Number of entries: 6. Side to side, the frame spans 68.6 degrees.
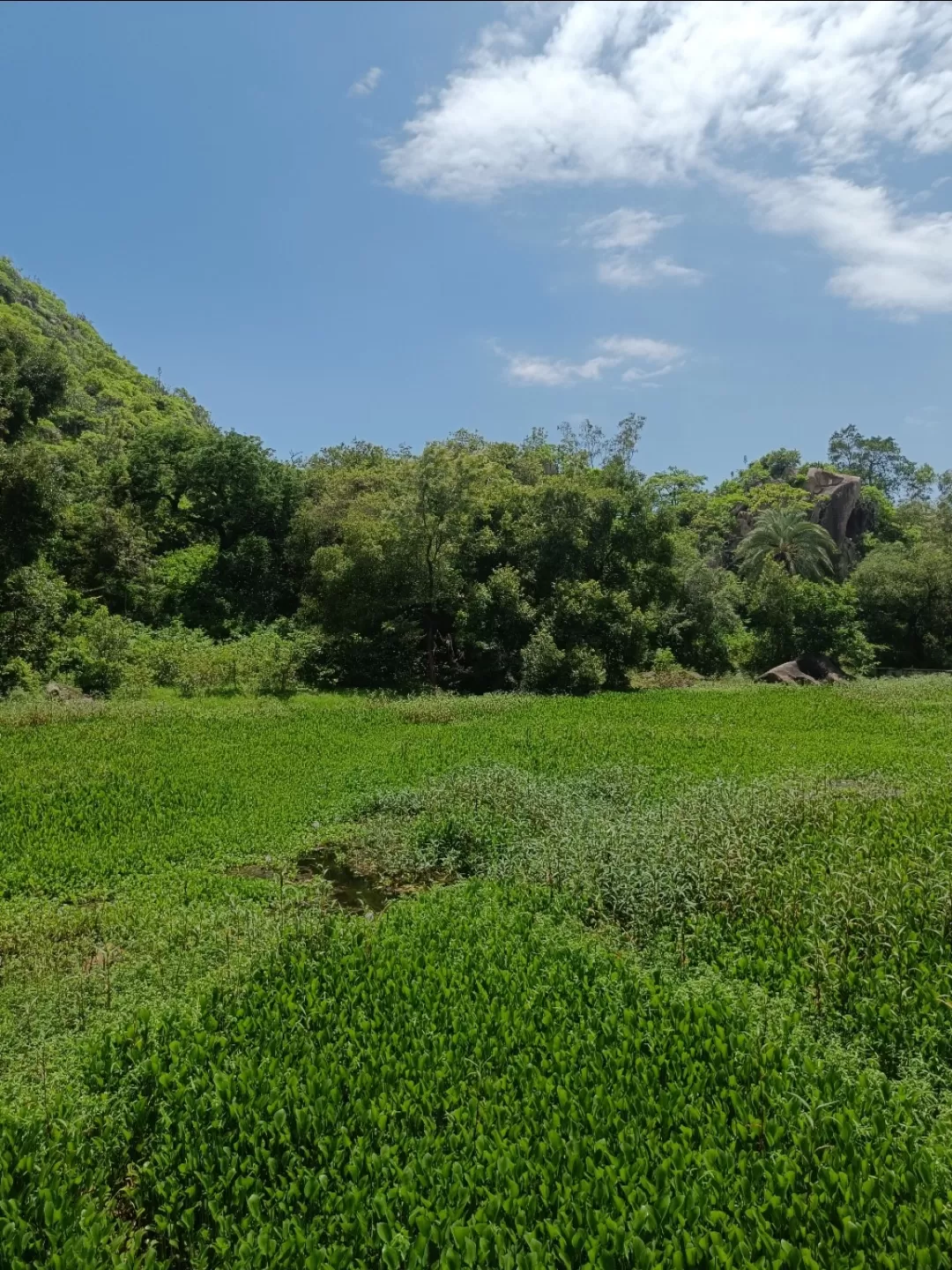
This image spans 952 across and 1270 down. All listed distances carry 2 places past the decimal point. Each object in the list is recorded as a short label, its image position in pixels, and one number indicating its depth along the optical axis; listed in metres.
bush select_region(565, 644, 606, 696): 25.12
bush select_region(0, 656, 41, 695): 19.83
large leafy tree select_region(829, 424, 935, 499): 63.81
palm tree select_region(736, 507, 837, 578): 38.88
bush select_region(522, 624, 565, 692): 25.06
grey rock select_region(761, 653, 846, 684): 29.36
